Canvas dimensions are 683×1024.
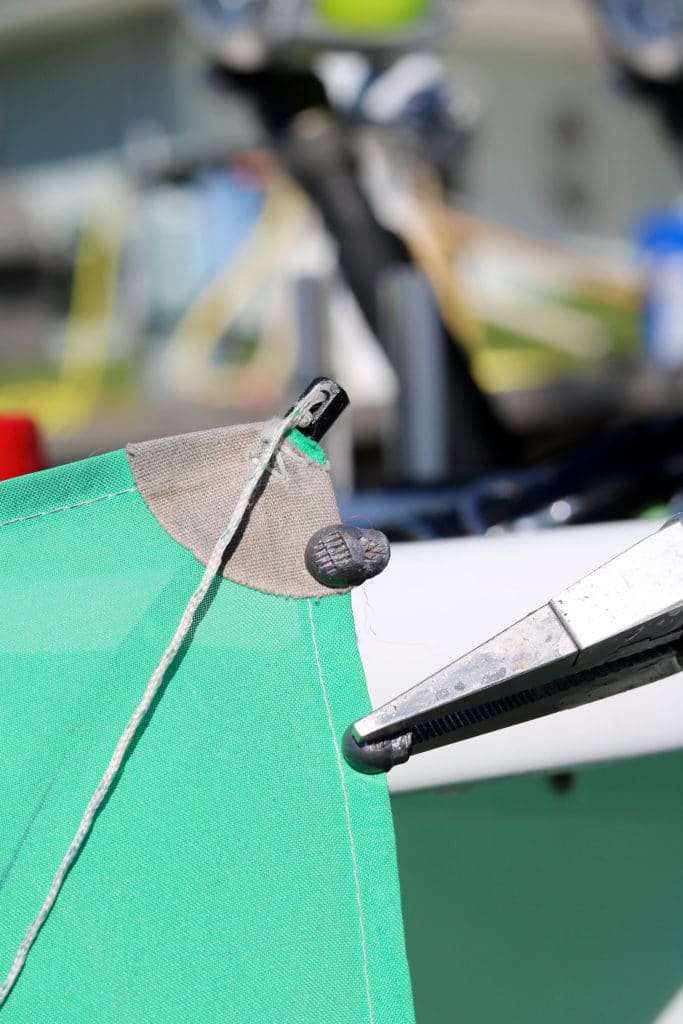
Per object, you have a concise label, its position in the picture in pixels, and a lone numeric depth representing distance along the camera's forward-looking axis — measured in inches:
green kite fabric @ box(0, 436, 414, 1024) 19.1
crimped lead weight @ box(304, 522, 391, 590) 19.4
